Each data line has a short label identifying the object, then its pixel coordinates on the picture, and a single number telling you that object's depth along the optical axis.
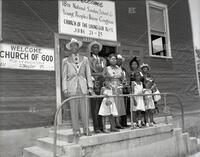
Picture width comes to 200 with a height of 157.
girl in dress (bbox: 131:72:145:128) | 5.23
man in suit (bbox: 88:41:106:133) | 4.73
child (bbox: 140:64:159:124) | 5.58
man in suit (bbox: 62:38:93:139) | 4.33
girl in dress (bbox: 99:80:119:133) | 4.64
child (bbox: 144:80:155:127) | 5.41
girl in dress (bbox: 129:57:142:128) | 5.40
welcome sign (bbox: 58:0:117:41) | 6.59
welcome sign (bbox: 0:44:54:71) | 5.56
